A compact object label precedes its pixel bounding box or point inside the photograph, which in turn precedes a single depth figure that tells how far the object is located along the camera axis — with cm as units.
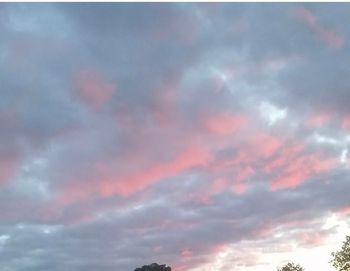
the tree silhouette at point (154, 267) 10825
